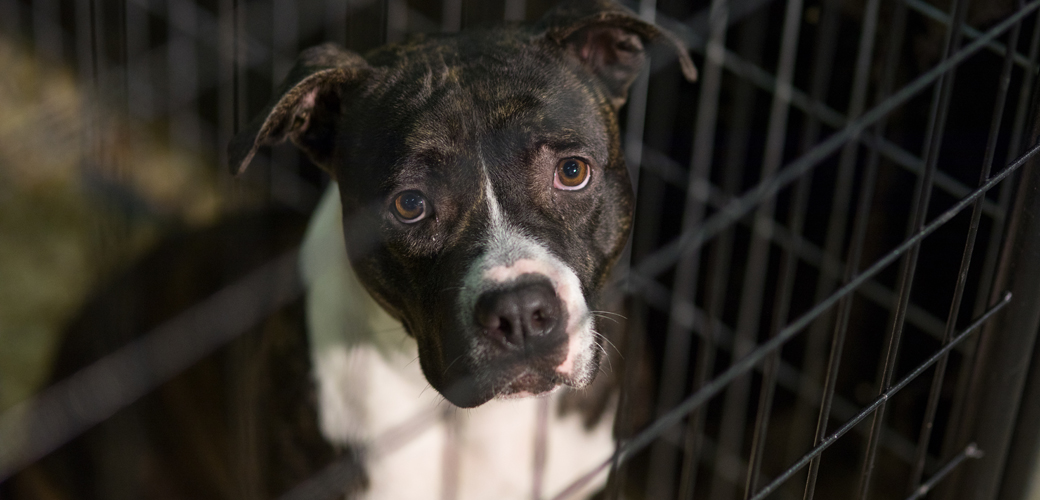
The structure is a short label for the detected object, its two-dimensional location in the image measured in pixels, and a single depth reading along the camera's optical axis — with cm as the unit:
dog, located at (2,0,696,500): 109
